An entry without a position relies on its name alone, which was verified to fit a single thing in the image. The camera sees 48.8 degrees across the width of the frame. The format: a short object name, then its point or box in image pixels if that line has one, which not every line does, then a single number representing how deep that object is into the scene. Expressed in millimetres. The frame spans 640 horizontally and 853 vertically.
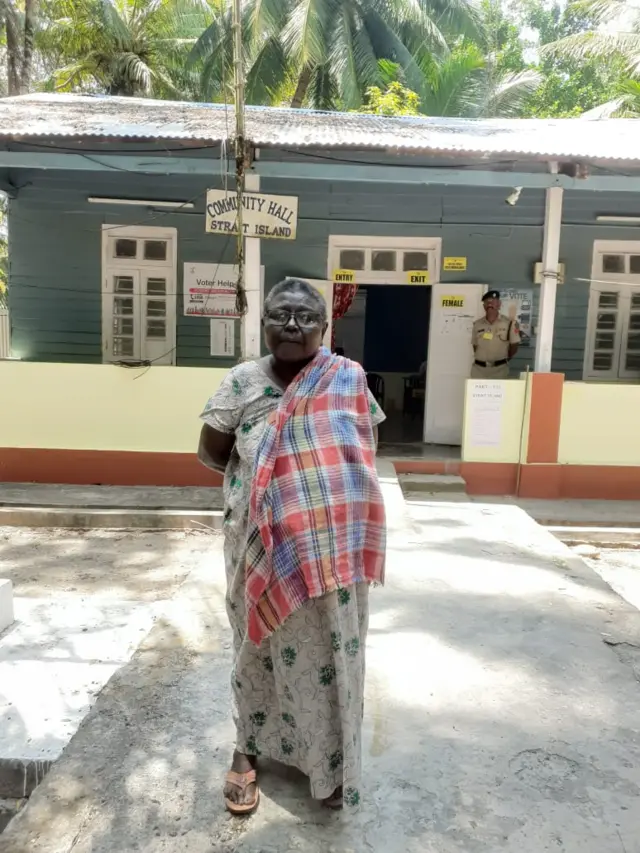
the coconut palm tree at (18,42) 15016
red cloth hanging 9039
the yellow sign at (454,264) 8414
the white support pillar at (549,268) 6781
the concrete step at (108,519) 6238
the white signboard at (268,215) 6320
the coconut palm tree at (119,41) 16078
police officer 7707
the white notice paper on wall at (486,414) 7133
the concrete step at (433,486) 7043
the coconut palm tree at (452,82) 15922
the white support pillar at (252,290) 6758
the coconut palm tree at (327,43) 15757
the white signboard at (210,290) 8477
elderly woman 1858
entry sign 8445
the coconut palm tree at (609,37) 17578
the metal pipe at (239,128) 4535
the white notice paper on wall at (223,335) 8578
